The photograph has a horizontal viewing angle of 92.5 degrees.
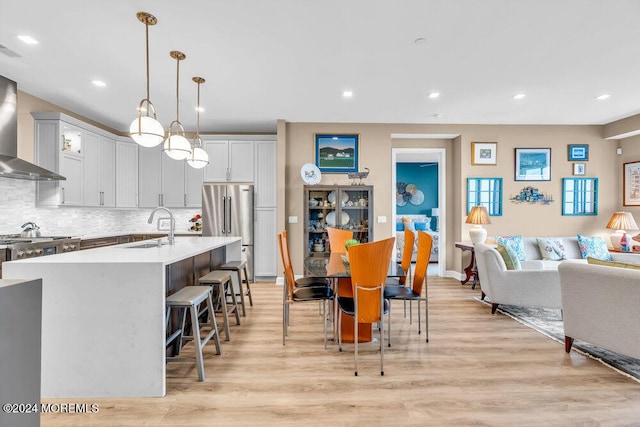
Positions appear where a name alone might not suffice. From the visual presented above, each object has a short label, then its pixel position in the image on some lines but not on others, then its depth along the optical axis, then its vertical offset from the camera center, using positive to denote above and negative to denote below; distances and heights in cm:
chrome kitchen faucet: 282 -17
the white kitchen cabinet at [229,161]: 518 +90
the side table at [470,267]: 463 -82
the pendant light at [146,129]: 214 +60
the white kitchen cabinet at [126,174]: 508 +67
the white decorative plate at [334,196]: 484 +27
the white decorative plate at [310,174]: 492 +64
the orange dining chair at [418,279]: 260 -57
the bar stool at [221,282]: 275 -61
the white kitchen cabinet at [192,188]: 528 +44
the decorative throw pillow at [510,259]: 341 -50
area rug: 232 -114
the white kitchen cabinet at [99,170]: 450 +66
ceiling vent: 276 +149
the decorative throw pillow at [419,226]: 784 -30
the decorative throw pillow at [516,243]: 431 -41
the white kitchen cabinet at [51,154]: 396 +77
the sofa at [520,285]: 328 -76
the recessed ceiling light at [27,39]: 256 +148
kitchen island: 188 -71
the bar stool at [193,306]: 208 -63
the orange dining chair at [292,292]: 263 -70
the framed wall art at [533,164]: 511 +84
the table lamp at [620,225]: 449 -15
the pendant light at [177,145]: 268 +61
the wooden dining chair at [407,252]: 296 -38
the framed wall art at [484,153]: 511 +102
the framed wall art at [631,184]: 478 +49
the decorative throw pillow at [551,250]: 443 -52
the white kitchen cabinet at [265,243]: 507 -48
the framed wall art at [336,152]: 509 +102
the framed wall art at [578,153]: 511 +103
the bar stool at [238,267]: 334 -59
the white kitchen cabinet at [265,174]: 512 +67
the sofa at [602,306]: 212 -68
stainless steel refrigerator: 493 +11
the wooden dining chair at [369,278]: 212 -46
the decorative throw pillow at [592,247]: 434 -47
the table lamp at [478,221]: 452 -10
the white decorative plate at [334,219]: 483 -8
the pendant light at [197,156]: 314 +59
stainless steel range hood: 328 +85
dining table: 254 -51
